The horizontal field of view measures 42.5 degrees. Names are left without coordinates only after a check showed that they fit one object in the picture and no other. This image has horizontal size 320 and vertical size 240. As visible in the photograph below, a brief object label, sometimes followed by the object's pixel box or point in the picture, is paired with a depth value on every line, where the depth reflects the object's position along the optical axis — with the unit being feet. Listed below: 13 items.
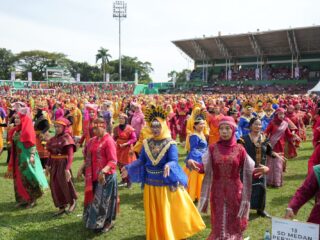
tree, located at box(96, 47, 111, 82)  253.85
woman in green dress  22.67
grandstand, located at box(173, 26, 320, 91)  170.71
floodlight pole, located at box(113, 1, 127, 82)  191.52
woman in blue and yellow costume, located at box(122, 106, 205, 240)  16.61
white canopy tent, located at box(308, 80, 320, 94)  103.34
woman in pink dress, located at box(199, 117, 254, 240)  14.11
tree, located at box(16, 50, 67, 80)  251.80
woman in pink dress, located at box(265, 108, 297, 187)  27.53
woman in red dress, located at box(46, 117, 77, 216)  21.04
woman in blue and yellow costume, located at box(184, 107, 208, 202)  22.06
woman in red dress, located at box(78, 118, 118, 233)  18.44
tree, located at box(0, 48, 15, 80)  249.96
